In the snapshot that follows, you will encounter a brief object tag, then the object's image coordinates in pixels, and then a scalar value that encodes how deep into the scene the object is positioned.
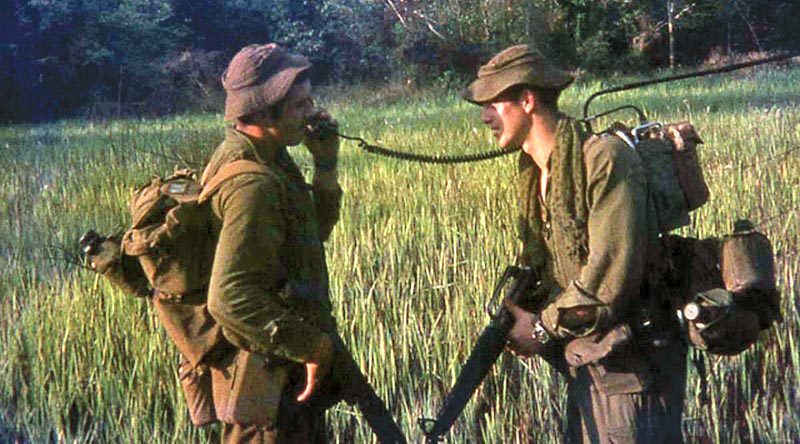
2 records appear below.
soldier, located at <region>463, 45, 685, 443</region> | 2.12
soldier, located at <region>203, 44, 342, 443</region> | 2.05
